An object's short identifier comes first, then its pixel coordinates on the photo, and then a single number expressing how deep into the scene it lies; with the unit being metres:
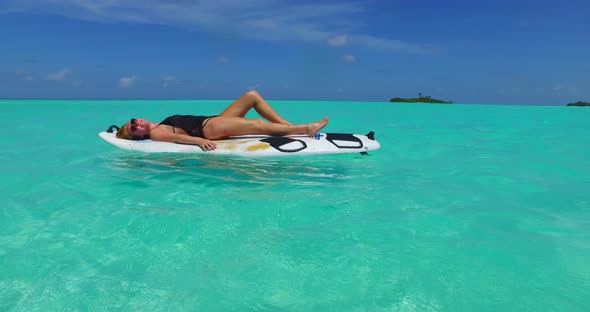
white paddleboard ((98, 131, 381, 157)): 5.88
